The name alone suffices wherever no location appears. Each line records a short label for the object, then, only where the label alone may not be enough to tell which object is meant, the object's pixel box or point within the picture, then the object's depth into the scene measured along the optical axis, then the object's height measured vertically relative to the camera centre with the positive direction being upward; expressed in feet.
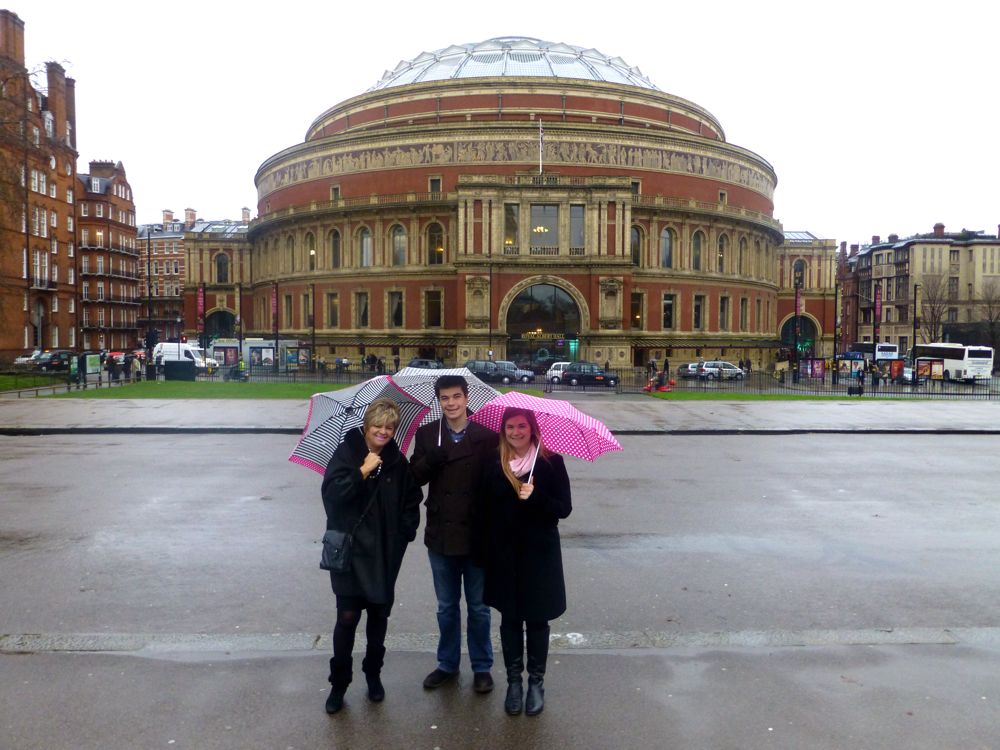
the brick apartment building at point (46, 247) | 173.58 +26.69
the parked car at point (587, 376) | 131.34 -3.54
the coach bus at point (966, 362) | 162.91 -1.63
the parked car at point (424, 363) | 140.13 -1.46
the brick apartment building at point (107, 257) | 256.73 +32.78
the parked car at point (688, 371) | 160.55 -3.41
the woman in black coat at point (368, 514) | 15.66 -3.22
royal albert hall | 170.50 +31.15
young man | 16.51 -3.34
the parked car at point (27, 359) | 165.17 -0.77
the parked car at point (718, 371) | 154.61 -3.26
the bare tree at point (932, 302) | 282.77 +19.37
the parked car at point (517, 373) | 130.52 -3.04
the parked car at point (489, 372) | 129.29 -2.86
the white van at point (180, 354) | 163.73 +0.28
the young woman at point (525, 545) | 15.94 -3.92
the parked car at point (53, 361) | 160.47 -1.16
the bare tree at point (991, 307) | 251.39 +16.85
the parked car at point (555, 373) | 133.18 -3.11
